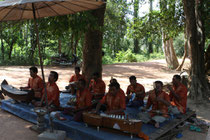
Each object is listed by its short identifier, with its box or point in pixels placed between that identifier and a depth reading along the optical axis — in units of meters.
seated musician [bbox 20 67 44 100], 5.93
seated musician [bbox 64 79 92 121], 4.68
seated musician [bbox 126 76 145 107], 5.89
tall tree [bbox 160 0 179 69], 18.30
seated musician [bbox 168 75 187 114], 5.18
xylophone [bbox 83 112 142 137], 3.84
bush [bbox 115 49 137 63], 25.97
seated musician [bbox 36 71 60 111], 5.14
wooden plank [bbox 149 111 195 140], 4.06
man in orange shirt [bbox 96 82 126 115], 4.49
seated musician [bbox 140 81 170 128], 4.55
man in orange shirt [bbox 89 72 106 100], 6.43
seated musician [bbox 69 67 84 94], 7.07
